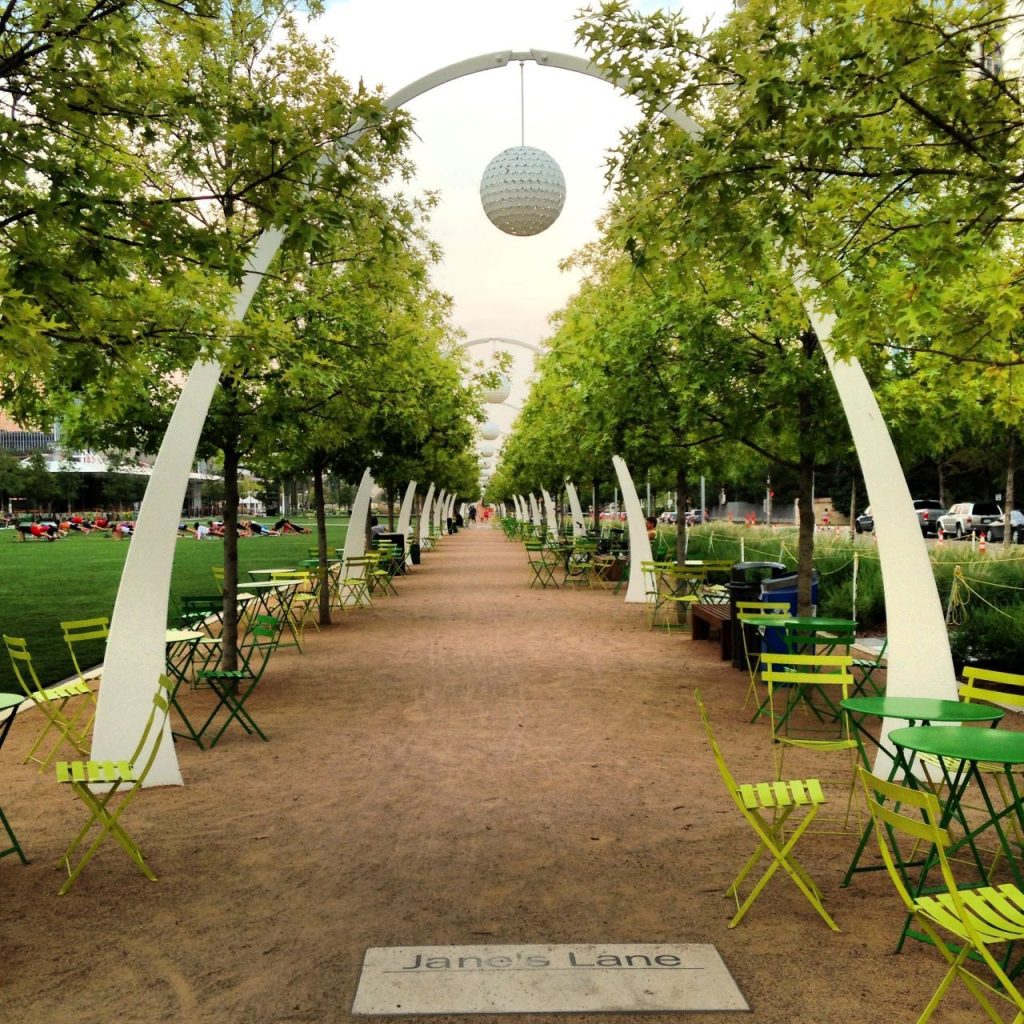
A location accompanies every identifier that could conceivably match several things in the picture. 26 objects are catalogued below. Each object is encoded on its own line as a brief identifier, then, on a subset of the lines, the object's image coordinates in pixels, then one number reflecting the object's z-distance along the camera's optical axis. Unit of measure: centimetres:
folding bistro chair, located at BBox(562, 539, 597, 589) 2378
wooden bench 1240
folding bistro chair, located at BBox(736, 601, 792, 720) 993
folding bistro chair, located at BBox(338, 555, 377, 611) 1913
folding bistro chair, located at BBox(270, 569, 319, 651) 1519
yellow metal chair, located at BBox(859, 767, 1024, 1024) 315
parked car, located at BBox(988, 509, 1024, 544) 3869
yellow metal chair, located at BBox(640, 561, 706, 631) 1592
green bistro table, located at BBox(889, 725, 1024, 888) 430
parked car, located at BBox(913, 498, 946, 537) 4781
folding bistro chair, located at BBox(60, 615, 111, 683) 845
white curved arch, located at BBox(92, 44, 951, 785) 692
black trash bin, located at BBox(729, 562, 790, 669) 1176
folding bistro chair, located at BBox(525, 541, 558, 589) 2431
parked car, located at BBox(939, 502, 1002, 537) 4447
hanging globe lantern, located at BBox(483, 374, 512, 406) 2048
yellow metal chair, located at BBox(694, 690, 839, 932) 453
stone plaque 381
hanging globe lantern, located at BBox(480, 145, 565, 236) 835
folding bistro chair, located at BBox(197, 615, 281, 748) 810
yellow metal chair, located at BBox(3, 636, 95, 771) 683
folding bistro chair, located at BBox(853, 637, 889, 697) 876
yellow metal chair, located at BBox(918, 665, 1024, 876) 546
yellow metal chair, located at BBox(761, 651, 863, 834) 624
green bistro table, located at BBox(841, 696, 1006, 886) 521
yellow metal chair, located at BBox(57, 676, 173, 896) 512
